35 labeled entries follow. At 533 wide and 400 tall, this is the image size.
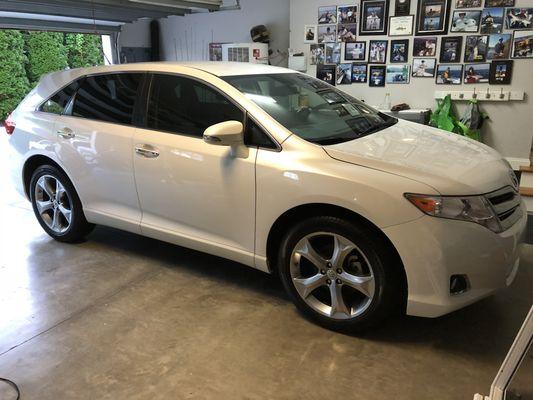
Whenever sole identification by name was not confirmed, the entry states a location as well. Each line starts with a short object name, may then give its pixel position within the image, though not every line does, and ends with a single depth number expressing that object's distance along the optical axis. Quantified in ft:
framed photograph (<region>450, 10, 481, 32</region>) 17.58
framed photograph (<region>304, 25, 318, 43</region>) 20.93
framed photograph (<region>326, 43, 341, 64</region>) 20.65
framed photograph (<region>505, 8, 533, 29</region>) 16.79
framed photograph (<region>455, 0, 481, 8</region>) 17.39
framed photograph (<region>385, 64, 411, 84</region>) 19.47
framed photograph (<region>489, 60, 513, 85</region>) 17.57
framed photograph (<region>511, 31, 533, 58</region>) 16.96
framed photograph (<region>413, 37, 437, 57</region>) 18.61
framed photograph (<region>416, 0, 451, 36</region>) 18.02
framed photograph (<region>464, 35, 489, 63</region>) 17.71
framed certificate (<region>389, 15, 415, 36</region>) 18.75
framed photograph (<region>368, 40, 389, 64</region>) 19.62
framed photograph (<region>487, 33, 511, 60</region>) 17.31
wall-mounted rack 17.69
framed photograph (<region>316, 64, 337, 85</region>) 20.99
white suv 6.95
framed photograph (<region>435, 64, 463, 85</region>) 18.49
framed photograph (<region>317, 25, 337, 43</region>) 20.47
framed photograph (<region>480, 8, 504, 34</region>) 17.21
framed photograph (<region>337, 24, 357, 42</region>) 20.04
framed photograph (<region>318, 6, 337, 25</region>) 20.22
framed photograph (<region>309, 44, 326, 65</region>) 20.99
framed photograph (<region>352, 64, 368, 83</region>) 20.35
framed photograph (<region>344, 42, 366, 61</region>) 20.11
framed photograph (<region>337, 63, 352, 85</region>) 20.67
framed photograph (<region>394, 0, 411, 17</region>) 18.57
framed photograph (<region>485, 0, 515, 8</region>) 16.93
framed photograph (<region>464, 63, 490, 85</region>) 17.99
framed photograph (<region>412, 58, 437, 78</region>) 18.88
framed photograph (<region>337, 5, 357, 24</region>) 19.83
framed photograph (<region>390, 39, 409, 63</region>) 19.16
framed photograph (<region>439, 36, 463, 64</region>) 18.13
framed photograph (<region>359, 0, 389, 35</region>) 19.13
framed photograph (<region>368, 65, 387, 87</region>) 19.97
